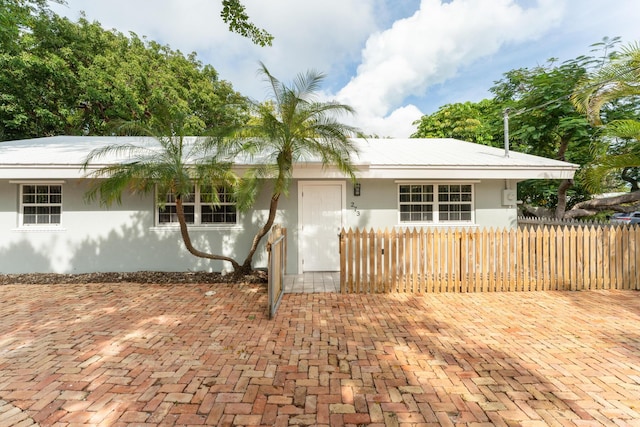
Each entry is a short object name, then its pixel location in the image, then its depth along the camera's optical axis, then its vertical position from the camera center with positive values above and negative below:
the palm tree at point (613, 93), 6.31 +2.78
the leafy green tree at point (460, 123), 20.05 +7.39
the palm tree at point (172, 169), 5.84 +0.98
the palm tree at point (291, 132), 5.73 +1.68
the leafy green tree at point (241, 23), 4.93 +3.54
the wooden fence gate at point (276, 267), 4.95 -1.02
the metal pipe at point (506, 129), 8.88 +2.71
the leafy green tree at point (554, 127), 11.32 +3.53
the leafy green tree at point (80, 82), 15.63 +7.96
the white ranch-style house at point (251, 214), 7.71 +0.02
